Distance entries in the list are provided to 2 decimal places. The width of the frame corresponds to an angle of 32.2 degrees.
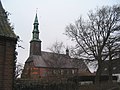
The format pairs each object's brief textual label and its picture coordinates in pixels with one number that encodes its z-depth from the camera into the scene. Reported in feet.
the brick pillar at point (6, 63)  38.50
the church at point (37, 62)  199.00
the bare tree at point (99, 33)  106.22
